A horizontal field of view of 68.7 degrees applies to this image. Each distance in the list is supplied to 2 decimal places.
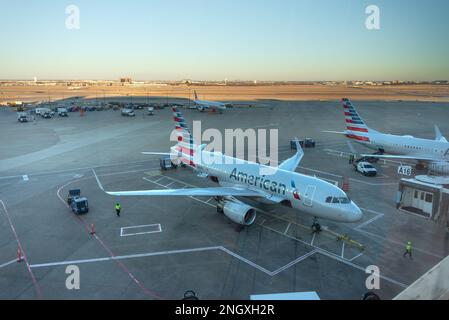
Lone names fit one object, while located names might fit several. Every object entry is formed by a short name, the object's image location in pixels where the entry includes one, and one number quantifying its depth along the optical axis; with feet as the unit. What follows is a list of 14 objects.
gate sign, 144.69
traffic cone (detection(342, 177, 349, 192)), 124.07
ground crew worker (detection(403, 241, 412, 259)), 75.77
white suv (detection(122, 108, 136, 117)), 368.27
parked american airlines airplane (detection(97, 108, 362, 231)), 82.02
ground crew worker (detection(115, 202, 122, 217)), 101.43
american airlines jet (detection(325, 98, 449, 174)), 140.87
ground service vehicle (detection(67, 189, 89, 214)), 101.96
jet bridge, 88.89
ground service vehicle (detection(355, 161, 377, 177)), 142.20
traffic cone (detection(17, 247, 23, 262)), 76.66
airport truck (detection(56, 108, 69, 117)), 367.25
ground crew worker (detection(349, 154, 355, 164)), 164.68
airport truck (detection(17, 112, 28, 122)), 320.44
